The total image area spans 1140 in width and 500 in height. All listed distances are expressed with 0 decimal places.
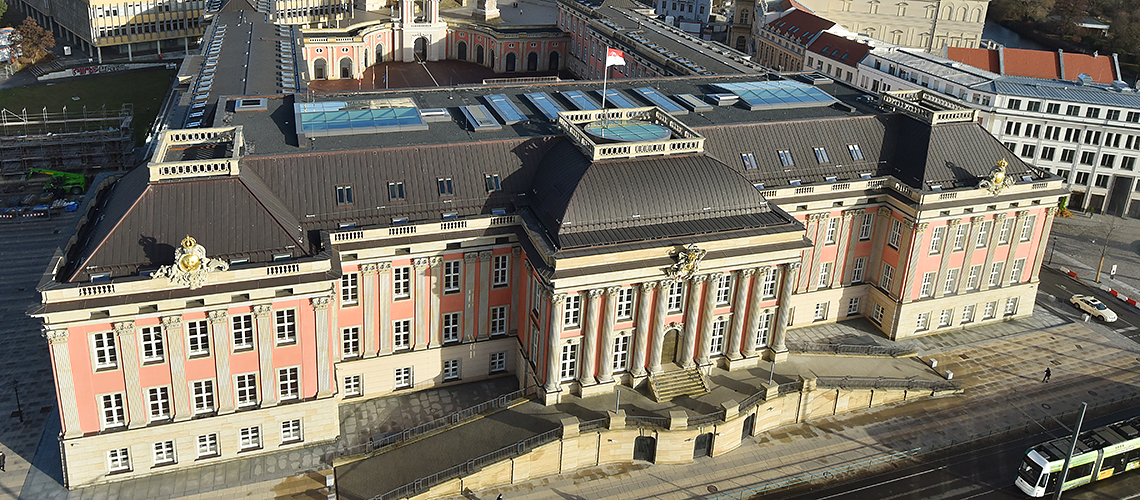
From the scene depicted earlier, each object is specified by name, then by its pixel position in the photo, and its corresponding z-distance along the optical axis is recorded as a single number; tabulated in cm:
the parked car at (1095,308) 10169
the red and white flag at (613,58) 8688
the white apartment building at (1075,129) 12825
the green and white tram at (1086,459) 7169
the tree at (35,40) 17006
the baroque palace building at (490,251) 6694
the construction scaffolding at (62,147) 12644
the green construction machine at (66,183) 12006
